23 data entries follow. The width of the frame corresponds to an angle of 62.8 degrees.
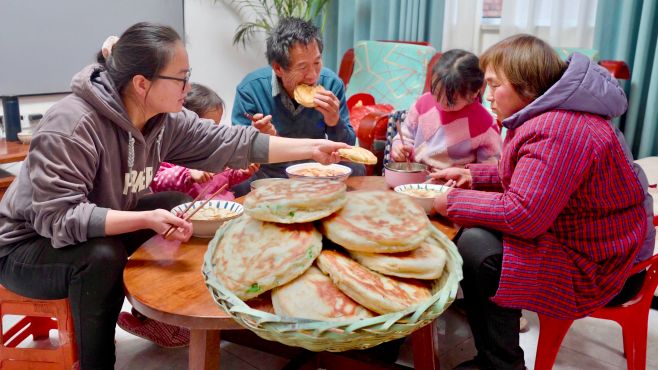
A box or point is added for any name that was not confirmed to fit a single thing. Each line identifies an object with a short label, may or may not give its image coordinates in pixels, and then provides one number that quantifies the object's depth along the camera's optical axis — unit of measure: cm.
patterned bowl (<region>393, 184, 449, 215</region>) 153
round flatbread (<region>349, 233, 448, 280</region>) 86
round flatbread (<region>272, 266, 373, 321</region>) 80
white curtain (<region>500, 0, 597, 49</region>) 324
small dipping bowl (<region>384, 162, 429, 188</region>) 167
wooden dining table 98
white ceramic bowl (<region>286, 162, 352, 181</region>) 167
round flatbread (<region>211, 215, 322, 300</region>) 84
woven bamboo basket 75
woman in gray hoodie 125
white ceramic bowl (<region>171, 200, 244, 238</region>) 129
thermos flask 290
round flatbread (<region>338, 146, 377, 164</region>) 170
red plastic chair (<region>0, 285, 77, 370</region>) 139
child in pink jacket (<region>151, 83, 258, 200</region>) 204
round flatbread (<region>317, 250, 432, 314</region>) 80
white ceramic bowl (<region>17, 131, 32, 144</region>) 286
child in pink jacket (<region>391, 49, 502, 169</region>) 207
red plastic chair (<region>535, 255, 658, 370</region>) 149
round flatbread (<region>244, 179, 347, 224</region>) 90
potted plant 403
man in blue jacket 212
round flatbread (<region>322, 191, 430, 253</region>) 87
